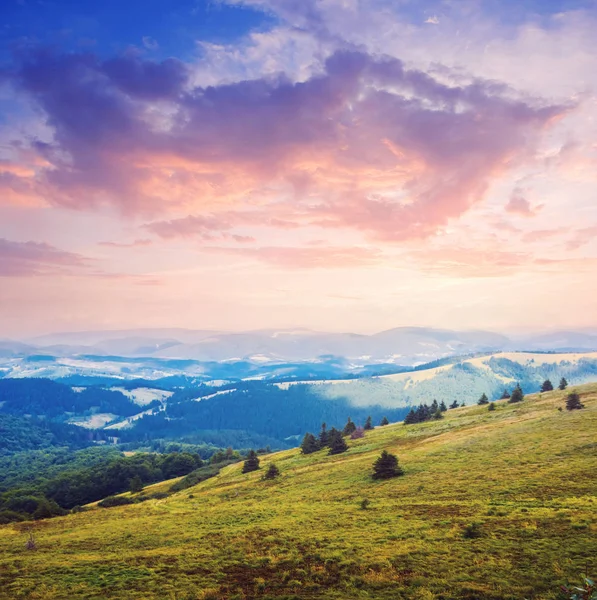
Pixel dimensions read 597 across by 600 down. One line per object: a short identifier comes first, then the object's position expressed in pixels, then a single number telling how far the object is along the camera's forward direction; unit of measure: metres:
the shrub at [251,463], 97.03
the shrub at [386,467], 56.03
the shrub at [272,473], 76.21
